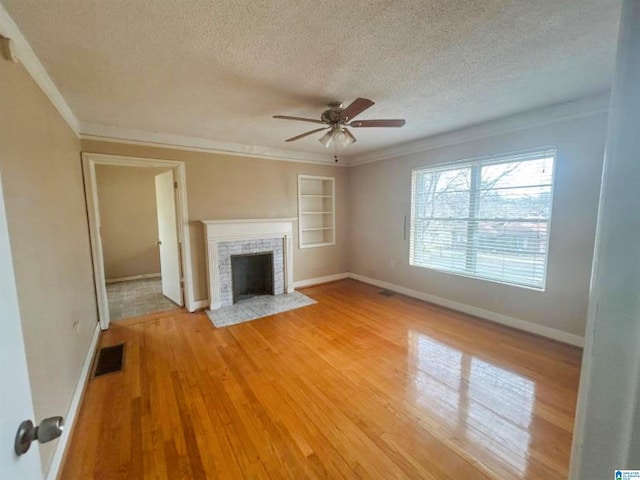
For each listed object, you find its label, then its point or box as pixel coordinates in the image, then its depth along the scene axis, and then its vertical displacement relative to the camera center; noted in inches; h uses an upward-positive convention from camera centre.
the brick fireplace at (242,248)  152.5 -20.2
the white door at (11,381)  22.3 -14.8
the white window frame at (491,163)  114.0 +23.7
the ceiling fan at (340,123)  93.0 +31.6
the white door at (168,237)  152.8 -13.3
